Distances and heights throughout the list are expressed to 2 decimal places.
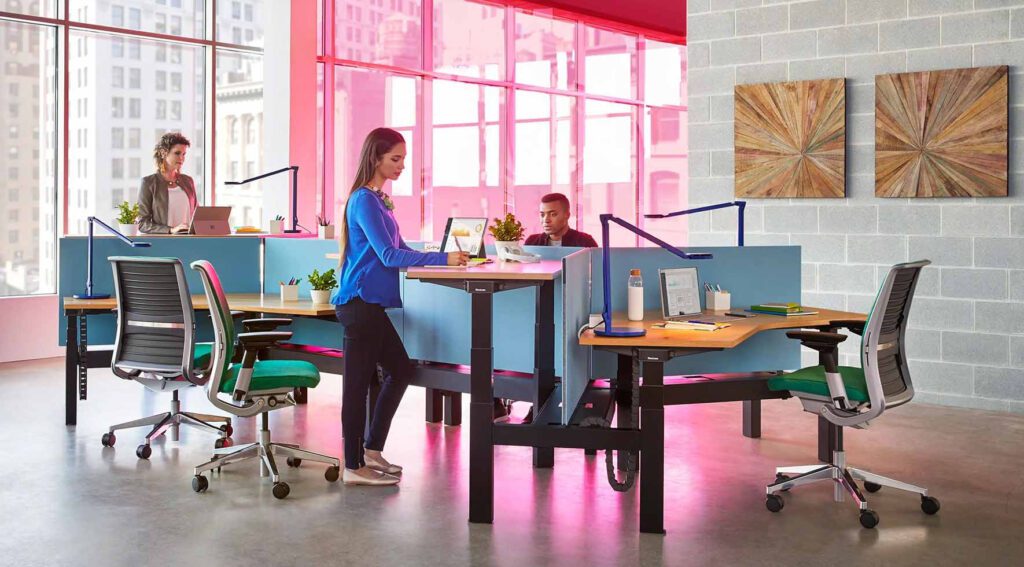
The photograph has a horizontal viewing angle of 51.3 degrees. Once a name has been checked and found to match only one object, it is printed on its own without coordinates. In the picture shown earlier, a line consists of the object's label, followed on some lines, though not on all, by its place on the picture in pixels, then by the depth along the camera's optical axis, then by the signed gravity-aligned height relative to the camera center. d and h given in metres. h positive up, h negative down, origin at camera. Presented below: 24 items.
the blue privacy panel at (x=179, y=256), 6.08 -0.01
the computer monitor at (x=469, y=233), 4.69 +0.12
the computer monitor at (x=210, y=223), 6.51 +0.22
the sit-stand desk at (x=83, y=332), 5.63 -0.40
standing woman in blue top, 4.49 -0.14
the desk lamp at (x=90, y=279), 5.99 -0.12
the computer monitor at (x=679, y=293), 4.91 -0.14
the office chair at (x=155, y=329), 4.89 -0.33
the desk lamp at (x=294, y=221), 6.65 +0.25
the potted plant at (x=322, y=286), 5.60 -0.14
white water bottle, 4.68 -0.16
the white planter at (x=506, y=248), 4.82 +0.06
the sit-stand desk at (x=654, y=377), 4.00 -0.43
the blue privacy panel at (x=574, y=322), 3.90 -0.24
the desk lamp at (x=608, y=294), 4.11 -0.12
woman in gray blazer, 7.20 +0.47
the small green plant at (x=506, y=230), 4.87 +0.14
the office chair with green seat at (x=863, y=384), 4.16 -0.49
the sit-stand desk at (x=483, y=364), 3.96 -0.39
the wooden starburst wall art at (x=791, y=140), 7.05 +0.84
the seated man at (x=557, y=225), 6.27 +0.22
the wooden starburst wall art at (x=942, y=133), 6.43 +0.82
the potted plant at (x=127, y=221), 6.50 +0.23
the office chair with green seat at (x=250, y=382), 4.45 -0.53
